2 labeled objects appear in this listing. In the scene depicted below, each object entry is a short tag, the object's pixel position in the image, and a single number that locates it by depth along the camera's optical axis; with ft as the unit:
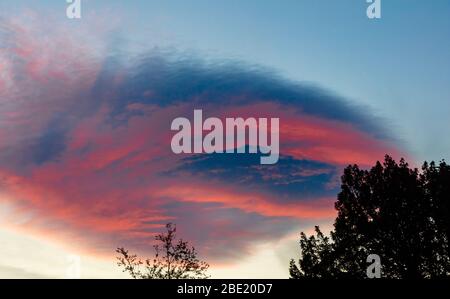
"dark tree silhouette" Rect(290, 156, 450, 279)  127.24
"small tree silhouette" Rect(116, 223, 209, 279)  184.03
